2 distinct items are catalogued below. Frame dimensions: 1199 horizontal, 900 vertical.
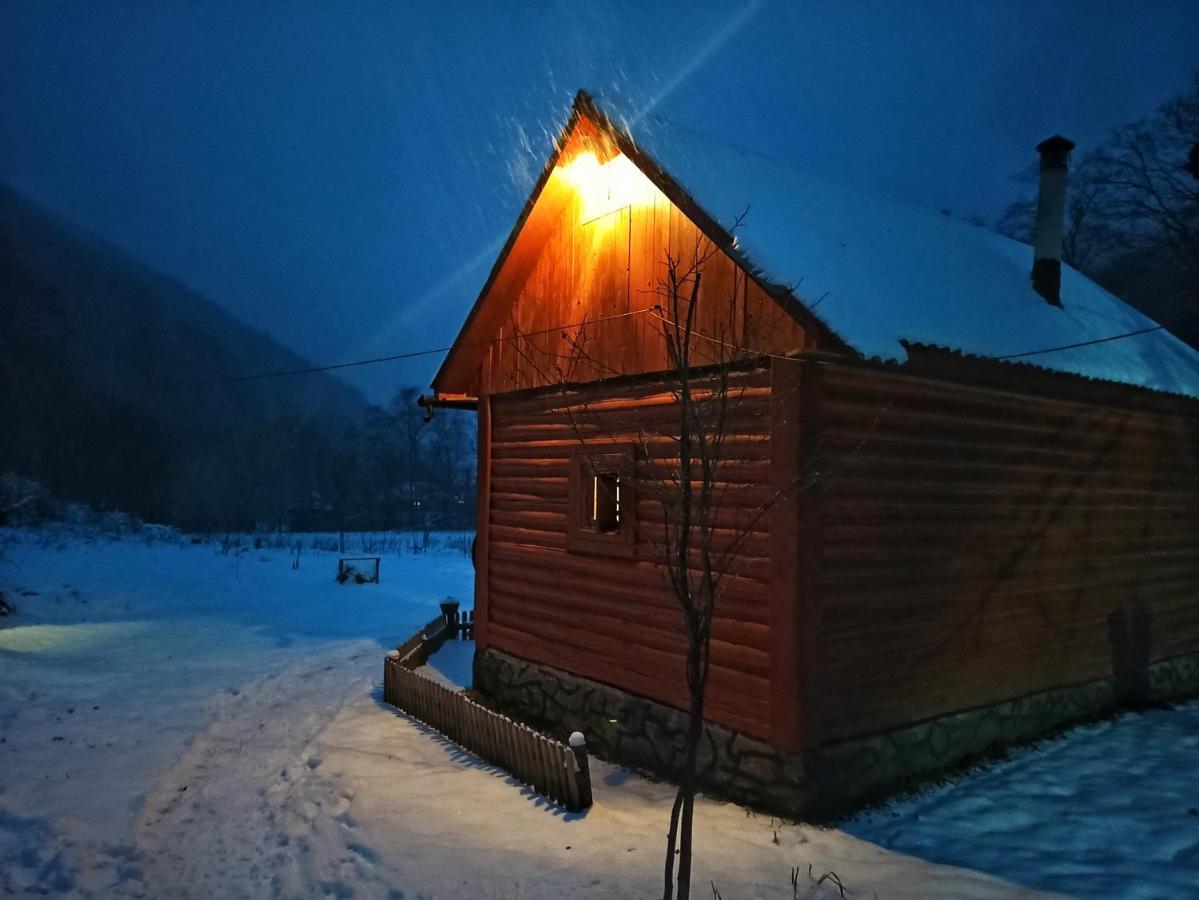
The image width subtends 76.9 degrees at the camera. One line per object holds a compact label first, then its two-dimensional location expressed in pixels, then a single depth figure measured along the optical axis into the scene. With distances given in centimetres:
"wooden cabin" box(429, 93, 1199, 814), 673
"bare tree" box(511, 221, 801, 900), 689
